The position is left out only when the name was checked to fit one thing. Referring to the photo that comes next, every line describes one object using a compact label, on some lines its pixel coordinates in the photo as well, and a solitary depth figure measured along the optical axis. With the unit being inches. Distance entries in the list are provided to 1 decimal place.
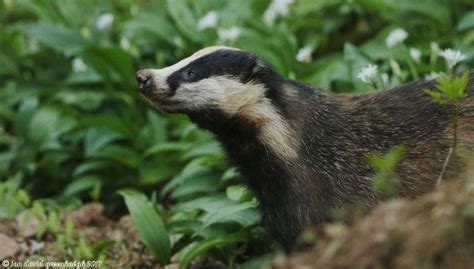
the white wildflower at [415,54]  578.4
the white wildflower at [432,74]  523.8
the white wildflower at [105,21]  757.0
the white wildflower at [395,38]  598.5
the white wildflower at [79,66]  743.1
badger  432.8
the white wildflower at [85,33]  760.6
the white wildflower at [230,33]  647.8
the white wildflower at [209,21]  695.1
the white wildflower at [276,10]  719.1
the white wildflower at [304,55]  642.8
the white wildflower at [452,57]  478.9
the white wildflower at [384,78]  565.2
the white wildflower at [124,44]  736.3
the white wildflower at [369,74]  500.1
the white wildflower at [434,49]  582.6
